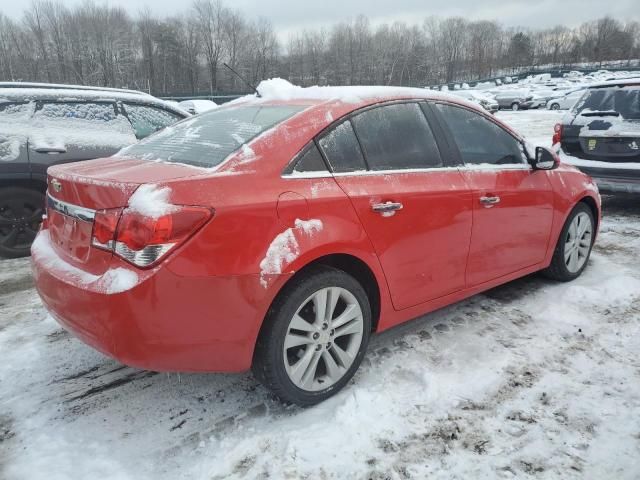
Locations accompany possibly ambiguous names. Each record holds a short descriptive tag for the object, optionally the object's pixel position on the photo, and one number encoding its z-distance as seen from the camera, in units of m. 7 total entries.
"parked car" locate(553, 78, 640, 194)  6.18
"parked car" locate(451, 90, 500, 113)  30.23
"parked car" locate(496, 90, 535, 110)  33.97
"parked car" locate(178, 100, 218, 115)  20.98
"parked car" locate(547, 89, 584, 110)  30.08
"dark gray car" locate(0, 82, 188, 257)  5.12
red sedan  2.15
